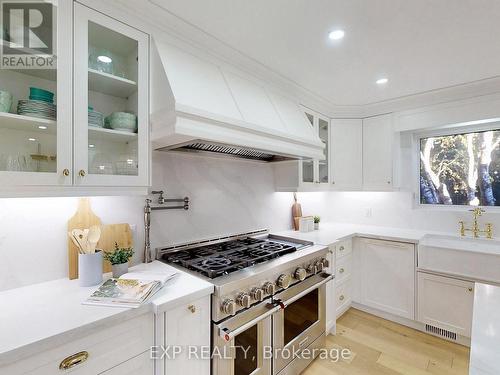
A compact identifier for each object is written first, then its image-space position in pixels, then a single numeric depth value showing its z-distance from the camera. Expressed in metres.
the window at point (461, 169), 2.64
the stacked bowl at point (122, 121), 1.36
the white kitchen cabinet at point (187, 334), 1.16
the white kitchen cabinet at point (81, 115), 1.08
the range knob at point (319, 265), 2.03
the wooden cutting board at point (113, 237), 1.50
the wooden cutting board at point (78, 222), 1.39
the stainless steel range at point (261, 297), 1.37
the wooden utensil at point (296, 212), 2.90
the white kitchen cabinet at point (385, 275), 2.50
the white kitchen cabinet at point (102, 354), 0.87
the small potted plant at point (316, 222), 2.98
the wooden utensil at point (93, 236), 1.33
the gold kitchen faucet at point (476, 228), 2.50
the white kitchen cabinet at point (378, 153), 2.88
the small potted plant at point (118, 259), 1.41
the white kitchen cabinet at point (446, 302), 2.20
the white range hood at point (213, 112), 1.35
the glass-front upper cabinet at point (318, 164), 2.64
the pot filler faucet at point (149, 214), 1.67
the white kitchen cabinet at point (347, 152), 3.07
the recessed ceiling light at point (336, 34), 1.59
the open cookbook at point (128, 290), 1.09
